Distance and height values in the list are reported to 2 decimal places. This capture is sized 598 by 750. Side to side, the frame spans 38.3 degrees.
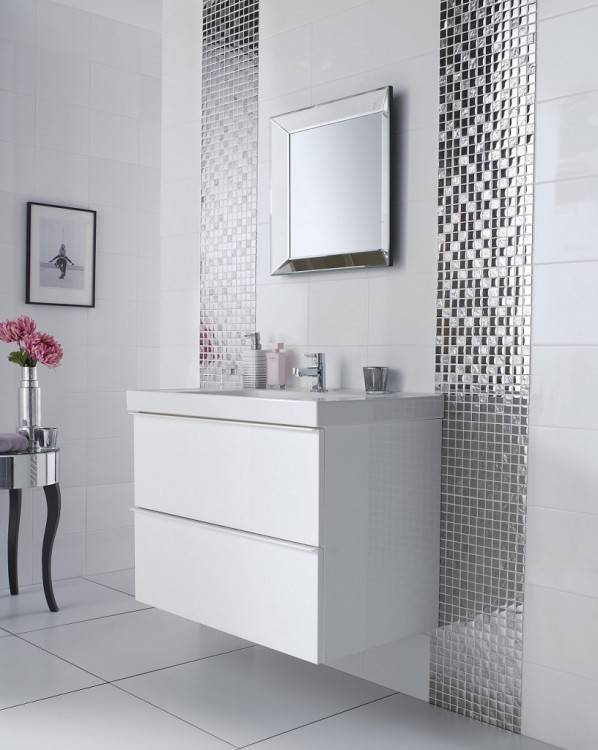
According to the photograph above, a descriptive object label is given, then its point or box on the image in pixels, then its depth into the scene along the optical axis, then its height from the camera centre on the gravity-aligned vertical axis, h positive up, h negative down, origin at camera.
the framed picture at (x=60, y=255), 3.84 +0.45
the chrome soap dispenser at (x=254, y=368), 3.00 -0.04
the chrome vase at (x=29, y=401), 3.49 -0.19
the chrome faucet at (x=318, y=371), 2.76 -0.04
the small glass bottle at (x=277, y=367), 2.97 -0.04
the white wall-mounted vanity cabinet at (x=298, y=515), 2.20 -0.43
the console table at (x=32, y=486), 3.31 -0.54
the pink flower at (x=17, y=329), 3.44 +0.10
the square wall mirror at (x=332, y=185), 2.64 +0.56
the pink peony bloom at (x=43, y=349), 3.47 +0.02
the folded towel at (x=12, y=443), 3.36 -0.35
